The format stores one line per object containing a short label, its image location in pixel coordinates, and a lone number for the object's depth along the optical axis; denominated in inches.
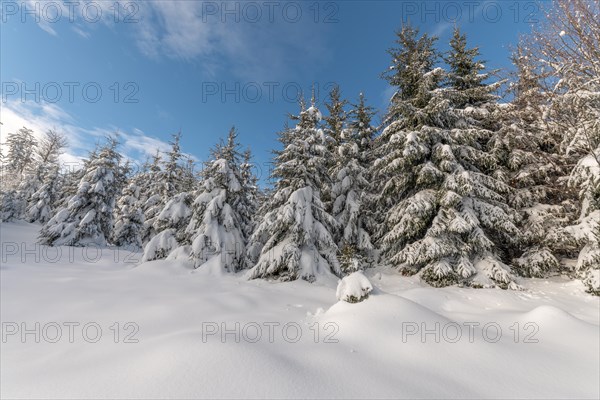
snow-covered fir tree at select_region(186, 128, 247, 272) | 523.2
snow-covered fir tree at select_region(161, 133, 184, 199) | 943.0
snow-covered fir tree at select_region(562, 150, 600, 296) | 382.3
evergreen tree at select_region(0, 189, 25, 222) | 1212.4
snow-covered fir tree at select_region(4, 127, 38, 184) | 1790.1
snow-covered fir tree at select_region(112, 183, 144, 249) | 1018.7
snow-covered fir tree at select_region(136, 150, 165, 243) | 948.0
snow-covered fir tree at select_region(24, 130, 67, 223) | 1302.9
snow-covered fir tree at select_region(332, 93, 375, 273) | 614.2
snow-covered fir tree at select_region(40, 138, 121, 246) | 829.0
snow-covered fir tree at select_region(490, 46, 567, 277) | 473.7
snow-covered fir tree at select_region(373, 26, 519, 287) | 442.6
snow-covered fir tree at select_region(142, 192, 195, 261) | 595.2
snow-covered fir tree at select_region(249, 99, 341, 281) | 462.9
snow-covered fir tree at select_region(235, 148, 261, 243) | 604.7
